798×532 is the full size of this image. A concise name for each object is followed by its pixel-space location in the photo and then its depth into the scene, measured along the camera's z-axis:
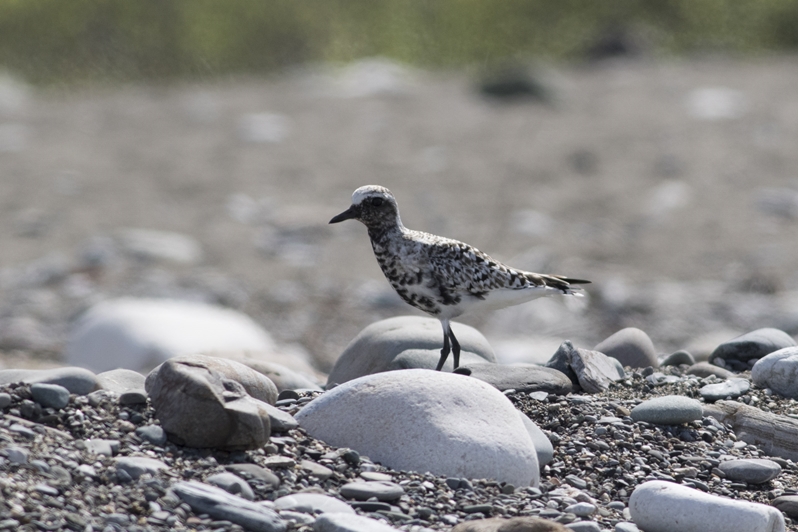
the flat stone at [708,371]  13.67
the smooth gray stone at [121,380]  11.75
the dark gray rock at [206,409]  9.69
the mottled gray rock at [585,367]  12.61
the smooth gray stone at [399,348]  13.00
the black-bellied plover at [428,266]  12.26
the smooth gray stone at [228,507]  8.59
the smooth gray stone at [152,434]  9.84
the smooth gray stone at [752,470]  10.70
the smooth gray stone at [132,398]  10.54
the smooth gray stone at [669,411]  11.53
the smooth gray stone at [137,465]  9.12
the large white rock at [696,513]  9.43
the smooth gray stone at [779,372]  12.73
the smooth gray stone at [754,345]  14.07
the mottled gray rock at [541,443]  10.71
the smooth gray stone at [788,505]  10.20
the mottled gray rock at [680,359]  14.78
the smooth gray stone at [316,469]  9.76
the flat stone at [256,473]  9.44
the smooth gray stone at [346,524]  8.47
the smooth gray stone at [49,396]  10.16
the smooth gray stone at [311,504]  9.06
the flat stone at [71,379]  11.08
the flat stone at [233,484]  9.12
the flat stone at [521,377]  12.10
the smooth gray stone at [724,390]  12.55
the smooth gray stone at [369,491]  9.43
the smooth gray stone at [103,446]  9.45
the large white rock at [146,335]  19.14
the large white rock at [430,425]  10.12
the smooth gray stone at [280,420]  10.54
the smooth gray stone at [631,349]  14.23
